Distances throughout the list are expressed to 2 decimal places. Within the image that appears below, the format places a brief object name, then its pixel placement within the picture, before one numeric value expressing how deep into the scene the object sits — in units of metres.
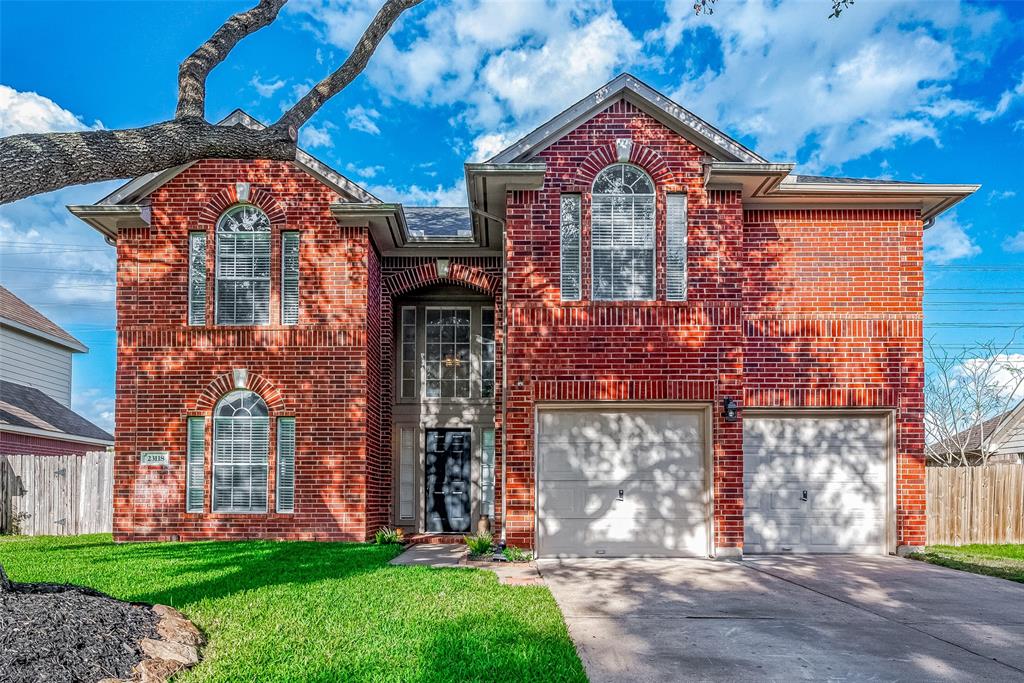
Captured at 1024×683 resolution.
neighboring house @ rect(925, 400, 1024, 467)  20.81
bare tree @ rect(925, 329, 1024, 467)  20.56
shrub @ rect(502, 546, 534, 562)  10.38
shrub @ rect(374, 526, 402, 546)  12.74
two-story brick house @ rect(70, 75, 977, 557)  10.99
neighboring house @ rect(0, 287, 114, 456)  19.39
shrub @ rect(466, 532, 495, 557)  10.92
